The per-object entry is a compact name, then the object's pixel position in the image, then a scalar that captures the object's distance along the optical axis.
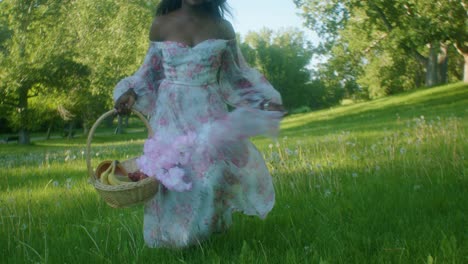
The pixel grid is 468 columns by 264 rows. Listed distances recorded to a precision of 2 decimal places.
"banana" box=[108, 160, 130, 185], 3.22
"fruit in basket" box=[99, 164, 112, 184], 3.28
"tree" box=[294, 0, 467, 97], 20.98
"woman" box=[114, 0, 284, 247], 3.22
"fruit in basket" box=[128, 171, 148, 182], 3.38
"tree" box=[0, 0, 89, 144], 32.88
